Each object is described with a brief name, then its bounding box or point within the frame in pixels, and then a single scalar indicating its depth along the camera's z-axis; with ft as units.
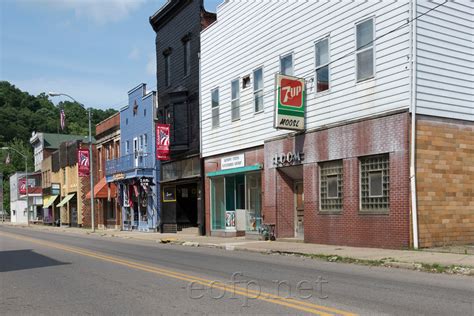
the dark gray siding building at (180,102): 88.94
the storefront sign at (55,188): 177.88
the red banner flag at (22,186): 212.64
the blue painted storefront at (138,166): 106.52
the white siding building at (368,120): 48.57
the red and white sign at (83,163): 126.11
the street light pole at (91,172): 104.97
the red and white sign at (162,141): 93.94
